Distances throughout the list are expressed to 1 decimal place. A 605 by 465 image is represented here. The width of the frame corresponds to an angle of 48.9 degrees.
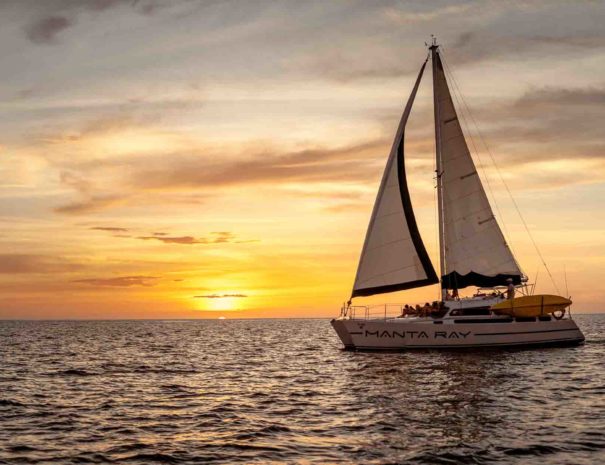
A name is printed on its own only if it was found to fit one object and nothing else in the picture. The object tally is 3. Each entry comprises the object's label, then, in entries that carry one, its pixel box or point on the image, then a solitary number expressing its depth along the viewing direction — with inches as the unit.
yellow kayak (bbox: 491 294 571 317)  1579.7
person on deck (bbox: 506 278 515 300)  1646.2
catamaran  1561.3
